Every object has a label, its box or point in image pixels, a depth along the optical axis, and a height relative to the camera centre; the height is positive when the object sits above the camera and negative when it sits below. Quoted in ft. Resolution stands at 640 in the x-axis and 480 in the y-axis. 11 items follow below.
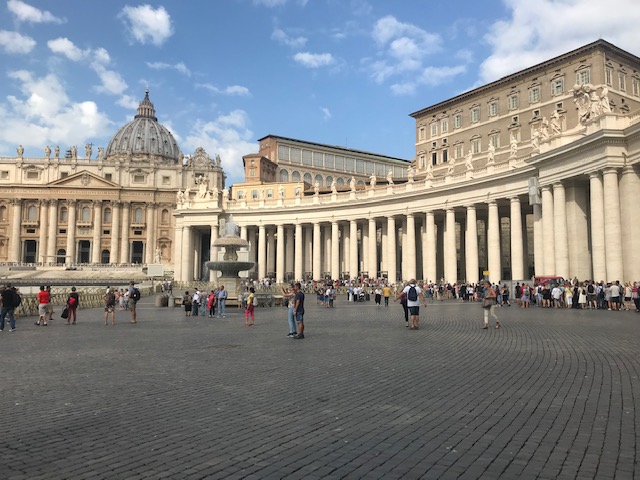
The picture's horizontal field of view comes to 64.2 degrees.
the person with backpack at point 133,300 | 72.55 -3.11
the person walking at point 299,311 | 51.08 -3.33
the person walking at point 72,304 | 70.74 -3.58
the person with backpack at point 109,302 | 70.94 -3.33
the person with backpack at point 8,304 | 62.08 -3.11
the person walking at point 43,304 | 68.69 -3.44
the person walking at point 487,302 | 57.93 -2.84
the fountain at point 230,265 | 117.08 +3.01
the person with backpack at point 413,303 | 57.57 -2.89
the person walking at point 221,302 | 84.89 -4.01
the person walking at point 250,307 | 67.41 -3.89
